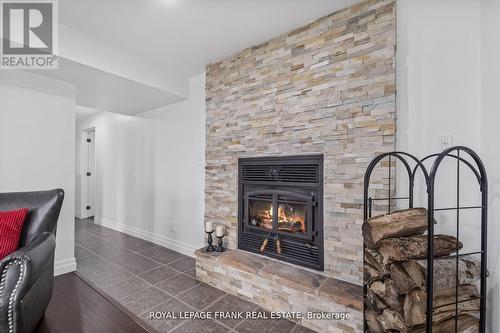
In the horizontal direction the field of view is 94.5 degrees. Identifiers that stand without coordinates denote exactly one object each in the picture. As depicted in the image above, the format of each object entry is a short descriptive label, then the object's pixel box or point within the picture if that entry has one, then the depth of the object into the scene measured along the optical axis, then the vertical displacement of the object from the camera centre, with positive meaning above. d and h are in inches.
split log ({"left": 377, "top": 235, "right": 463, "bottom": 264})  45.6 -17.0
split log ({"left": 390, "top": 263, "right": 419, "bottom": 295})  44.8 -22.6
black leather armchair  46.1 -22.4
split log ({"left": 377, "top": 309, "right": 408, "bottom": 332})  45.2 -31.6
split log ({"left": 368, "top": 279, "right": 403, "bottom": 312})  46.3 -26.7
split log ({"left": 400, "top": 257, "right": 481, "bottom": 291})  45.6 -22.1
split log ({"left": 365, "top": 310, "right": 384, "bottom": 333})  51.2 -35.5
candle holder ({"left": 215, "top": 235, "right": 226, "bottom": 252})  99.1 -35.6
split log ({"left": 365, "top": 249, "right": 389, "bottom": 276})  48.0 -21.0
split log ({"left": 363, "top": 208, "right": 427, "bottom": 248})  49.3 -13.3
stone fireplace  68.2 +6.7
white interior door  212.7 -10.5
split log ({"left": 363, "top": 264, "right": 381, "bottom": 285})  50.6 -24.6
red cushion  61.3 -18.2
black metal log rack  41.4 -9.3
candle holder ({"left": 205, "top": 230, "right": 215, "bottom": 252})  98.9 -34.7
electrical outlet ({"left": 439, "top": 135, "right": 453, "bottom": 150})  59.3 +6.0
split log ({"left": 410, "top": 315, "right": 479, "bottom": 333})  48.3 -33.9
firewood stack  45.4 -23.6
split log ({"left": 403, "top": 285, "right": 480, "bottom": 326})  45.1 -28.5
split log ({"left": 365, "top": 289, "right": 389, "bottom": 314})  49.3 -30.3
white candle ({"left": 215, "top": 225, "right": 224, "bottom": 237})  99.0 -28.8
